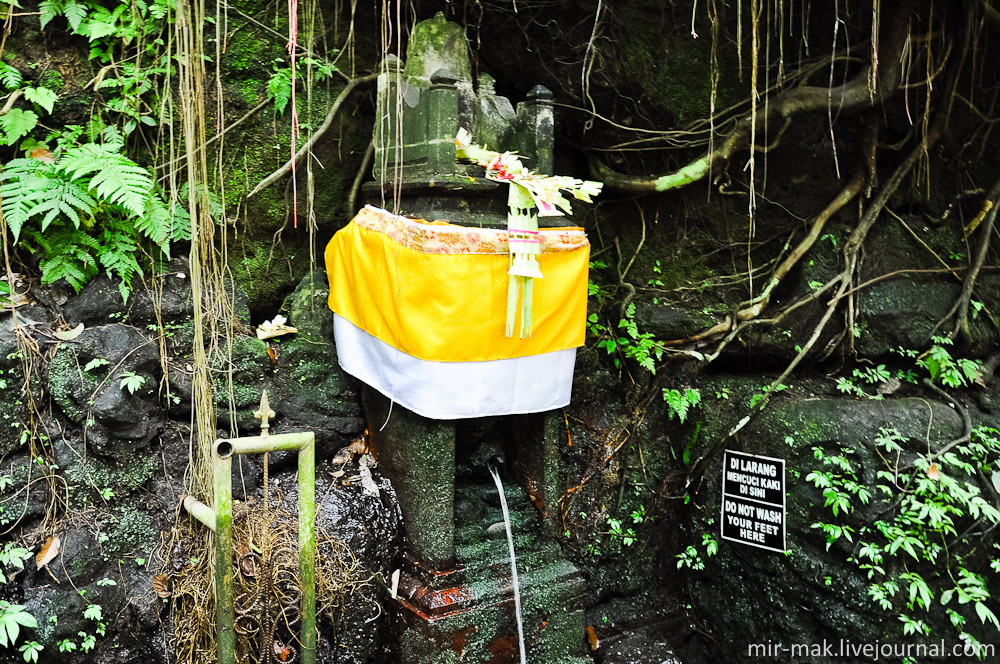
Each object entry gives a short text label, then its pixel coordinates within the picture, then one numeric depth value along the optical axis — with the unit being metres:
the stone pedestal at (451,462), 3.91
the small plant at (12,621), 3.21
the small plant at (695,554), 4.79
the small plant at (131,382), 3.84
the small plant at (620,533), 5.07
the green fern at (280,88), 4.66
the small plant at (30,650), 3.27
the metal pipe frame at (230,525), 2.97
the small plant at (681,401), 4.89
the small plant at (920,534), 4.01
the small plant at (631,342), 5.12
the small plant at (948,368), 4.90
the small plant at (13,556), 3.37
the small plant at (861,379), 4.95
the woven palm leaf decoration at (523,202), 3.75
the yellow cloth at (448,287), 3.59
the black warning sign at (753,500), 4.47
